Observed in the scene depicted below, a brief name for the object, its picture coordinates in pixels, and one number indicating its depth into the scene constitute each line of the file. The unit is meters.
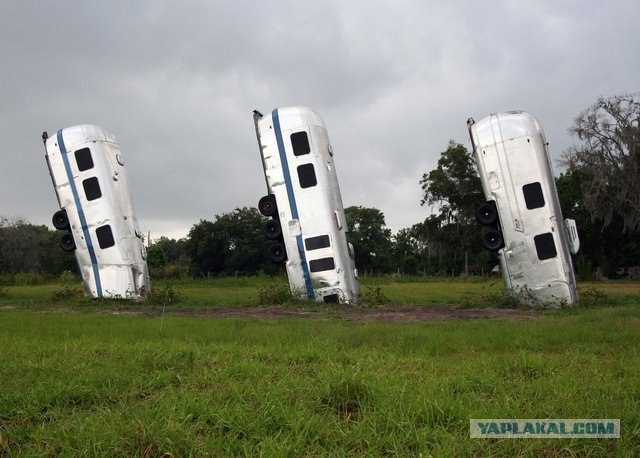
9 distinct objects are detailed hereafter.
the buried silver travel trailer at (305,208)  17.38
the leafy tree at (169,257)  38.28
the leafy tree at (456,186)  42.88
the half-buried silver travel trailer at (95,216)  18.56
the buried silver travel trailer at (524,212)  15.52
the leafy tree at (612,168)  35.81
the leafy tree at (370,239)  65.38
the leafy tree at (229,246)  56.86
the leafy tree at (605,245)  45.38
